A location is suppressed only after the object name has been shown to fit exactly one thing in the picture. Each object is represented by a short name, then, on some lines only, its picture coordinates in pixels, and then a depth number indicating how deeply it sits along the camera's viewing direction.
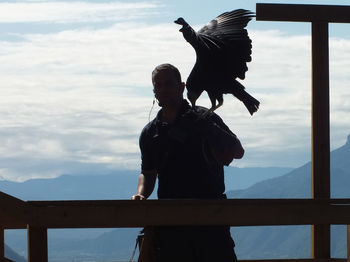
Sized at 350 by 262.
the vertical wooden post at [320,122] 9.19
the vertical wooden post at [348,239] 7.78
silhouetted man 7.40
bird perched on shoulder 7.82
